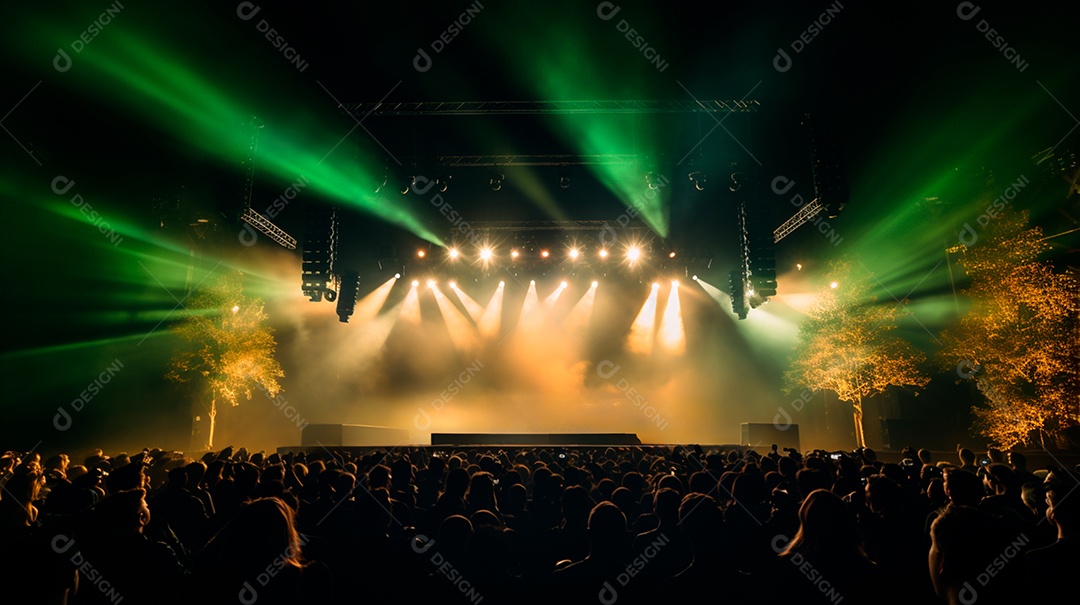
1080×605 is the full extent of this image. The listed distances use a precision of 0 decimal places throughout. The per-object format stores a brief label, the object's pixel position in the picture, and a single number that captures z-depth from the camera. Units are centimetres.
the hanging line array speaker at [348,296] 1748
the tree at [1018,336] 1431
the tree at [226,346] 2108
